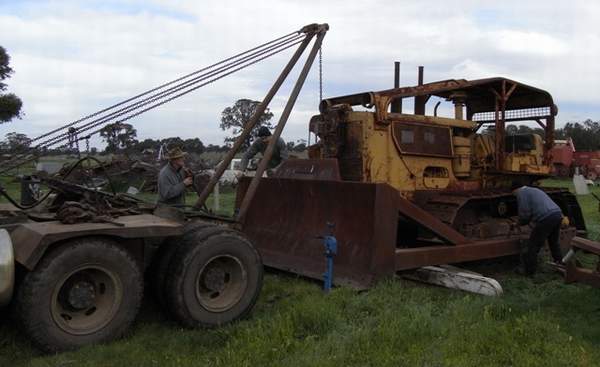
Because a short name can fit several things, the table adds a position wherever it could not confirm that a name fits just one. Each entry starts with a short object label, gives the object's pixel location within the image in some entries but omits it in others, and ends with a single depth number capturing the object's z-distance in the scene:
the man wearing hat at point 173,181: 6.93
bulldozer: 6.55
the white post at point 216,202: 12.17
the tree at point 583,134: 55.47
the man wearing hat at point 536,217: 7.45
